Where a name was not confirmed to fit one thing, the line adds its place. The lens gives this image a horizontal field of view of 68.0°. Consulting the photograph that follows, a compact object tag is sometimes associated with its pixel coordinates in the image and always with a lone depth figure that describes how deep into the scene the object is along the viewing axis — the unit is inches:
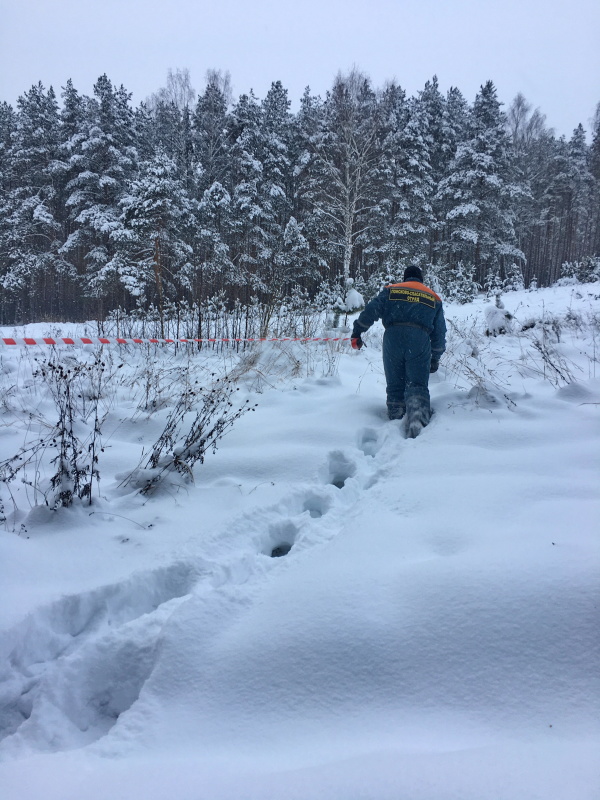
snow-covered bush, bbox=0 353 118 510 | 106.9
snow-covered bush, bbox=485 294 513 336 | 336.5
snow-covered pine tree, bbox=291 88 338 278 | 810.2
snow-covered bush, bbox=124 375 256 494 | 122.1
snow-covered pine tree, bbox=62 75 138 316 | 824.3
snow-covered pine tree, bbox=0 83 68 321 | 920.3
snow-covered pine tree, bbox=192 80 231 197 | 893.8
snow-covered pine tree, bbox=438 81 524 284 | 821.9
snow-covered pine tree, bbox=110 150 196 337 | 624.1
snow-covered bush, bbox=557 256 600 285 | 658.8
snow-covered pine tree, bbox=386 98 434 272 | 853.2
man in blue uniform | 174.1
